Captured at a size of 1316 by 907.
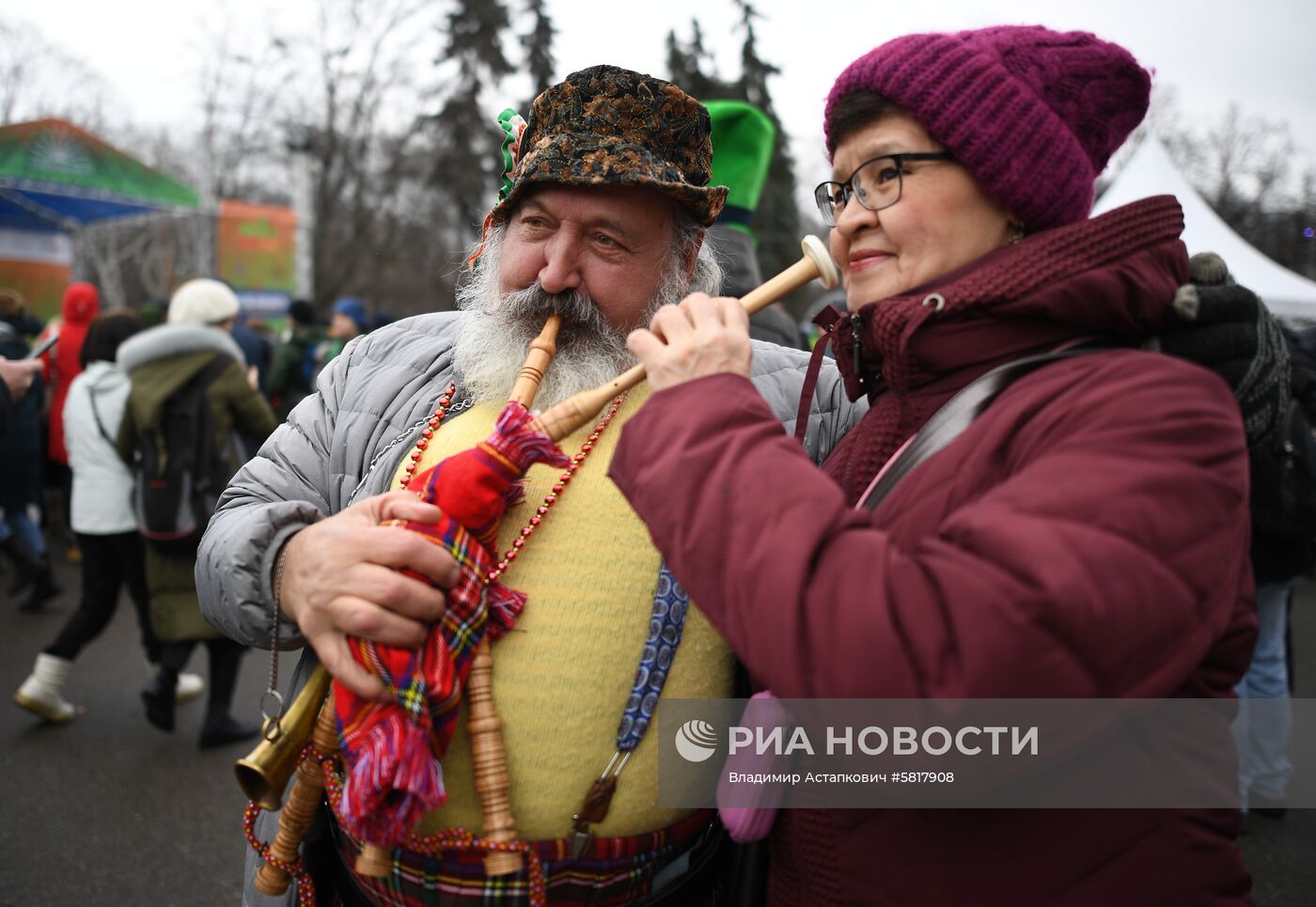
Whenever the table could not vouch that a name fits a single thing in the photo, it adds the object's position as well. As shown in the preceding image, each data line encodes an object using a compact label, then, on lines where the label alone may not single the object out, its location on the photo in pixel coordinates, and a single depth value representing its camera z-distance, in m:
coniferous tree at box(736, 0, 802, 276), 21.52
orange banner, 17.94
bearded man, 1.47
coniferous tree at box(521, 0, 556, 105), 19.58
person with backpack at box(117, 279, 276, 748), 4.18
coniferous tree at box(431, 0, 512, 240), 19.94
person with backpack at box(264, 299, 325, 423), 8.20
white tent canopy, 8.25
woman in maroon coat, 0.94
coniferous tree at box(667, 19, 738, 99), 18.81
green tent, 12.97
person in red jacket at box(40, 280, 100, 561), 6.61
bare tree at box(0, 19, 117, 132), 27.11
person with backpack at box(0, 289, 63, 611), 6.16
